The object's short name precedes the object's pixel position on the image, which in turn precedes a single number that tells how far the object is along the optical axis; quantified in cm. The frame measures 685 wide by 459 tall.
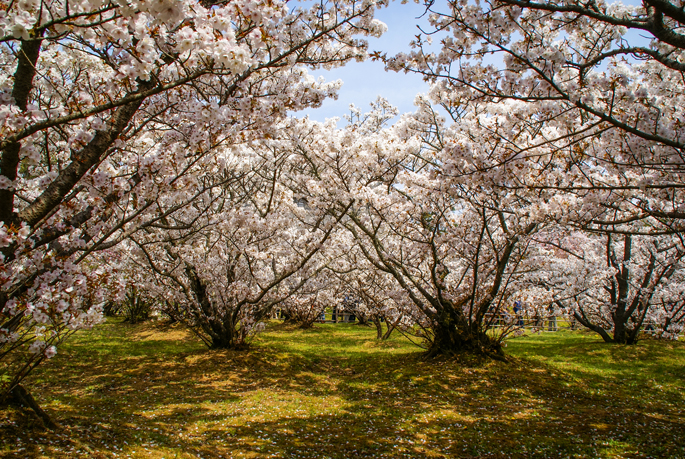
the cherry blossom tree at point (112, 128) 294
